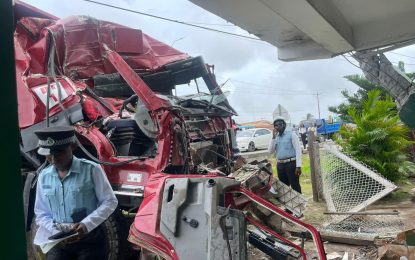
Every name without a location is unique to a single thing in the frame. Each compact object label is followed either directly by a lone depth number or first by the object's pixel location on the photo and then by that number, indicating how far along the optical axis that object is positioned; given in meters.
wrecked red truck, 2.81
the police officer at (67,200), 2.98
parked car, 24.92
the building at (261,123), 45.59
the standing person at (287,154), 7.30
